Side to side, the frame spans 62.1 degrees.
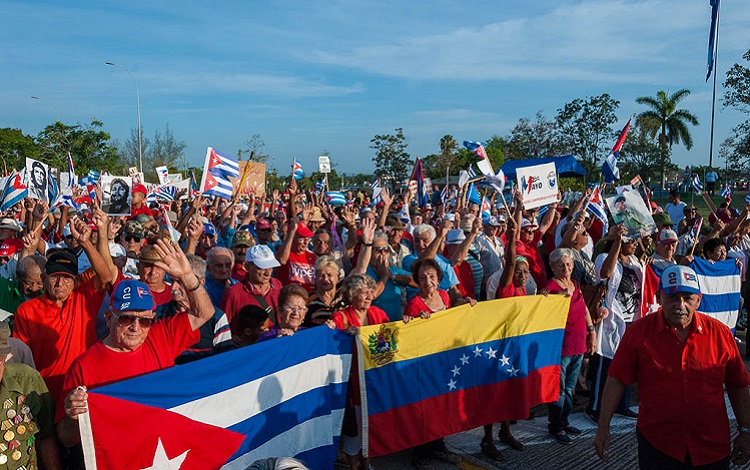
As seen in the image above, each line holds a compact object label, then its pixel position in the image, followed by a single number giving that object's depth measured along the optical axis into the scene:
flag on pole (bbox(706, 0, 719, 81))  19.62
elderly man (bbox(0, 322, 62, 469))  3.19
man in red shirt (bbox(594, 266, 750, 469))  3.63
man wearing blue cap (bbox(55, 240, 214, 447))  3.53
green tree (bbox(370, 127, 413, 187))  49.88
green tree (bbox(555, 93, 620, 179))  37.50
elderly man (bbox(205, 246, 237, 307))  5.73
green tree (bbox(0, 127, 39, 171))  40.56
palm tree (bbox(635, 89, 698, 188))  42.34
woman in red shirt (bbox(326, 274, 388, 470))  4.91
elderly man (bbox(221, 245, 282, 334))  5.13
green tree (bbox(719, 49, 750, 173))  25.09
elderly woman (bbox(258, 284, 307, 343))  4.61
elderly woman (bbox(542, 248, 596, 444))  5.86
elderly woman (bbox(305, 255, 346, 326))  5.25
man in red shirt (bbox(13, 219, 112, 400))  4.18
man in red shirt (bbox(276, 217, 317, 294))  6.68
